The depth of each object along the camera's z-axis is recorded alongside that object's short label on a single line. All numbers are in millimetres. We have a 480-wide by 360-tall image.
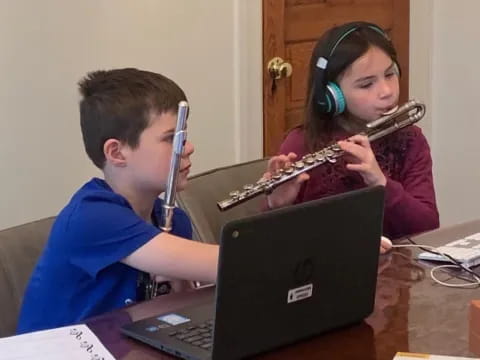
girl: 2045
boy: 1530
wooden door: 3260
